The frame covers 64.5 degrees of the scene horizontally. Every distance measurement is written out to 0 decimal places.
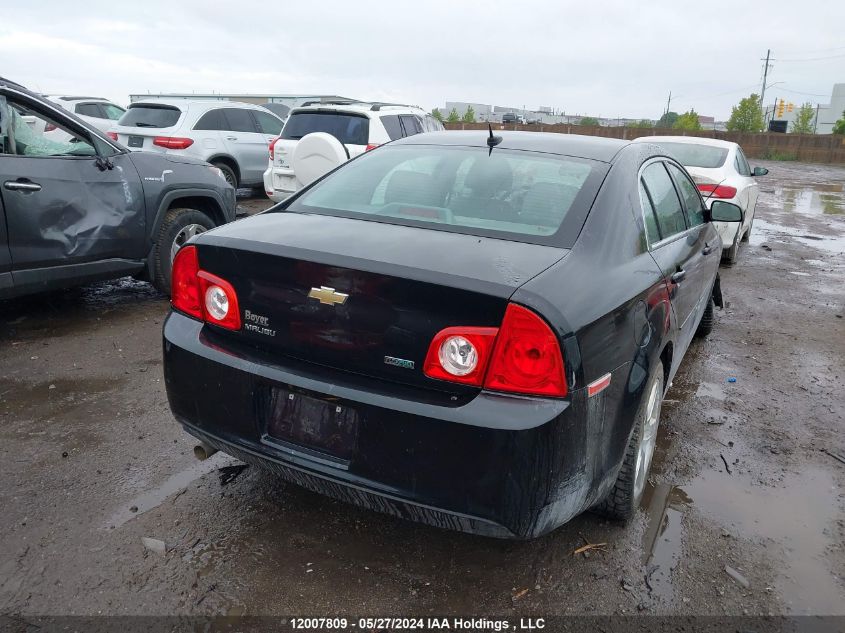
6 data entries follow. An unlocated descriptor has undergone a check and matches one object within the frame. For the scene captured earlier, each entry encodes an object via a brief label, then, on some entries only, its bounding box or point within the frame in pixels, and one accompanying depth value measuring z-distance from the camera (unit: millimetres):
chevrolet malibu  2082
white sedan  8312
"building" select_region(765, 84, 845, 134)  97000
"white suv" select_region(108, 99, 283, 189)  10461
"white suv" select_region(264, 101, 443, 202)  9328
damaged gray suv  4574
